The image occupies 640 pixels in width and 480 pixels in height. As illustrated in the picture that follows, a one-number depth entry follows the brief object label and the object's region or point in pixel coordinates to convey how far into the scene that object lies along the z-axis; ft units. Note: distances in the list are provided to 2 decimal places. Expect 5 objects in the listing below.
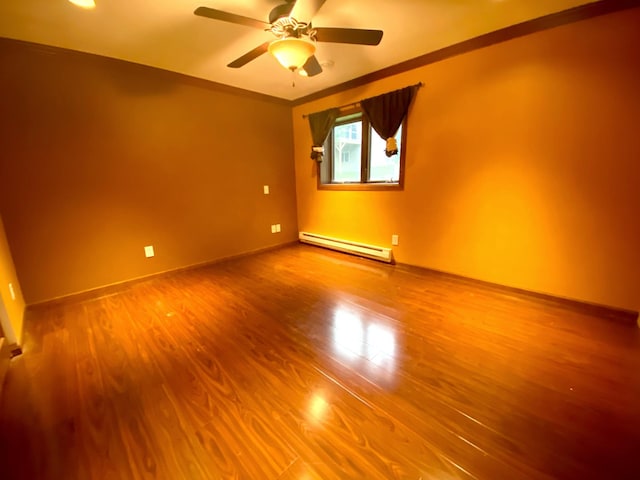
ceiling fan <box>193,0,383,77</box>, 5.08
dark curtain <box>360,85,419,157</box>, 9.57
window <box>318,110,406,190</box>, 10.89
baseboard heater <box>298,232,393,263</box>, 11.25
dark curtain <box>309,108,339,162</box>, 12.05
